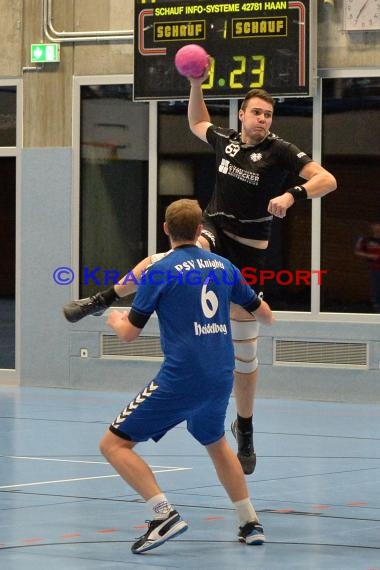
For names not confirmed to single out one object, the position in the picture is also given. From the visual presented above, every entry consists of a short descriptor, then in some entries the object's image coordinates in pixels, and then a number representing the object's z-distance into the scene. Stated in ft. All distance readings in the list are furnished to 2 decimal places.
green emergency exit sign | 55.01
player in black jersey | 29.22
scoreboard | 49.90
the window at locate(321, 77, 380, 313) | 50.47
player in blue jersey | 22.86
